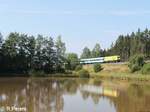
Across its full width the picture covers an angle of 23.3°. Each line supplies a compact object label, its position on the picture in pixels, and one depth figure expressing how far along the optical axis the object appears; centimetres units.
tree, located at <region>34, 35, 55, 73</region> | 7631
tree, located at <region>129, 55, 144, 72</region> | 7275
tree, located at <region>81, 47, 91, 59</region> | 14373
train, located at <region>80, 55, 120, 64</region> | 9486
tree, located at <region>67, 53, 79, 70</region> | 8894
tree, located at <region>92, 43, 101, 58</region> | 12934
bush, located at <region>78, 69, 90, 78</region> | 7209
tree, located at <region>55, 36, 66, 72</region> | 7765
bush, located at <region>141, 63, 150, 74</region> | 6575
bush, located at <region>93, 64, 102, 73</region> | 8362
